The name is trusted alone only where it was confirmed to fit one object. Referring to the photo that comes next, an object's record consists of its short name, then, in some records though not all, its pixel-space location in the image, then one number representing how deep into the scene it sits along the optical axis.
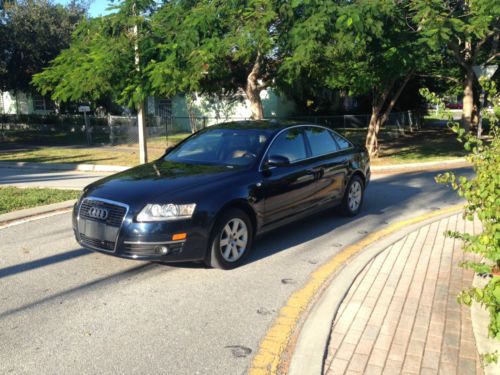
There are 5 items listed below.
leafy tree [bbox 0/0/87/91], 26.20
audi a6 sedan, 5.18
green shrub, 3.13
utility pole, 13.59
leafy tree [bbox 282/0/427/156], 12.05
